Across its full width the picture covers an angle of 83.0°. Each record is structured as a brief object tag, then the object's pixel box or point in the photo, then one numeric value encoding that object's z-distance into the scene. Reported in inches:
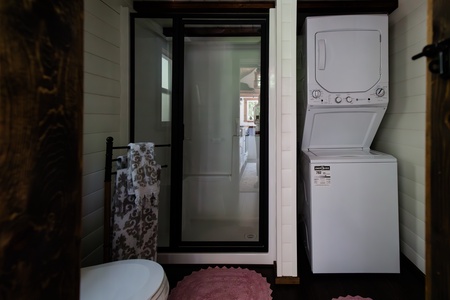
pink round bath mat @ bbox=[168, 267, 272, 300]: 73.2
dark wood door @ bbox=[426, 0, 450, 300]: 27.7
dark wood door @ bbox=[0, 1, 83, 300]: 20.4
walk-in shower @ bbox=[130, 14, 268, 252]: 91.5
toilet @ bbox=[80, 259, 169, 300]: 44.5
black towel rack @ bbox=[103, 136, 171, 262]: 66.5
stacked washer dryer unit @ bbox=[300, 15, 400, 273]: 80.7
